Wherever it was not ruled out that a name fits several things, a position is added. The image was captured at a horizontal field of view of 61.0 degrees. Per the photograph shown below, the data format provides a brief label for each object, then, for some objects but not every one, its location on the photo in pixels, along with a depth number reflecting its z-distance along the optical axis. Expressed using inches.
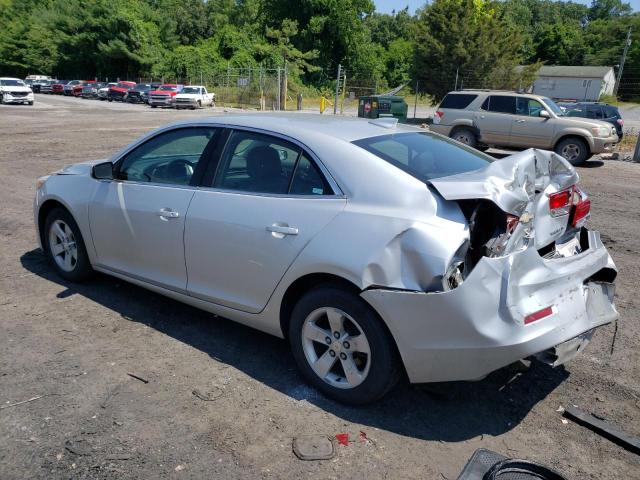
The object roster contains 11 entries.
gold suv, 563.2
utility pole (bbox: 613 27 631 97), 1302.0
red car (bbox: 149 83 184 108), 1679.4
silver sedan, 109.8
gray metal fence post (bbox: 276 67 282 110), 1530.5
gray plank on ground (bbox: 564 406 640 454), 114.4
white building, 2637.8
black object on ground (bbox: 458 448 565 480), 99.3
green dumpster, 976.3
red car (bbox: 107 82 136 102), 1967.3
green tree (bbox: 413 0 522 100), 1269.7
